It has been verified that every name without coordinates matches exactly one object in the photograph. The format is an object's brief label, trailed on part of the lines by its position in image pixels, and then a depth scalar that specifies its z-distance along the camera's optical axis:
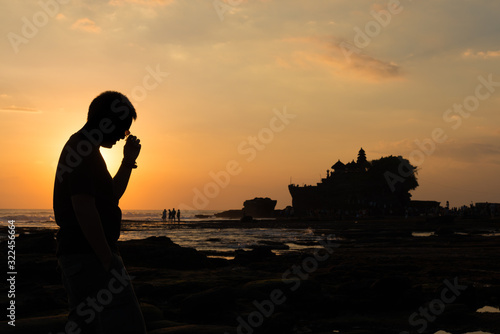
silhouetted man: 2.90
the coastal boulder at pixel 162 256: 15.02
